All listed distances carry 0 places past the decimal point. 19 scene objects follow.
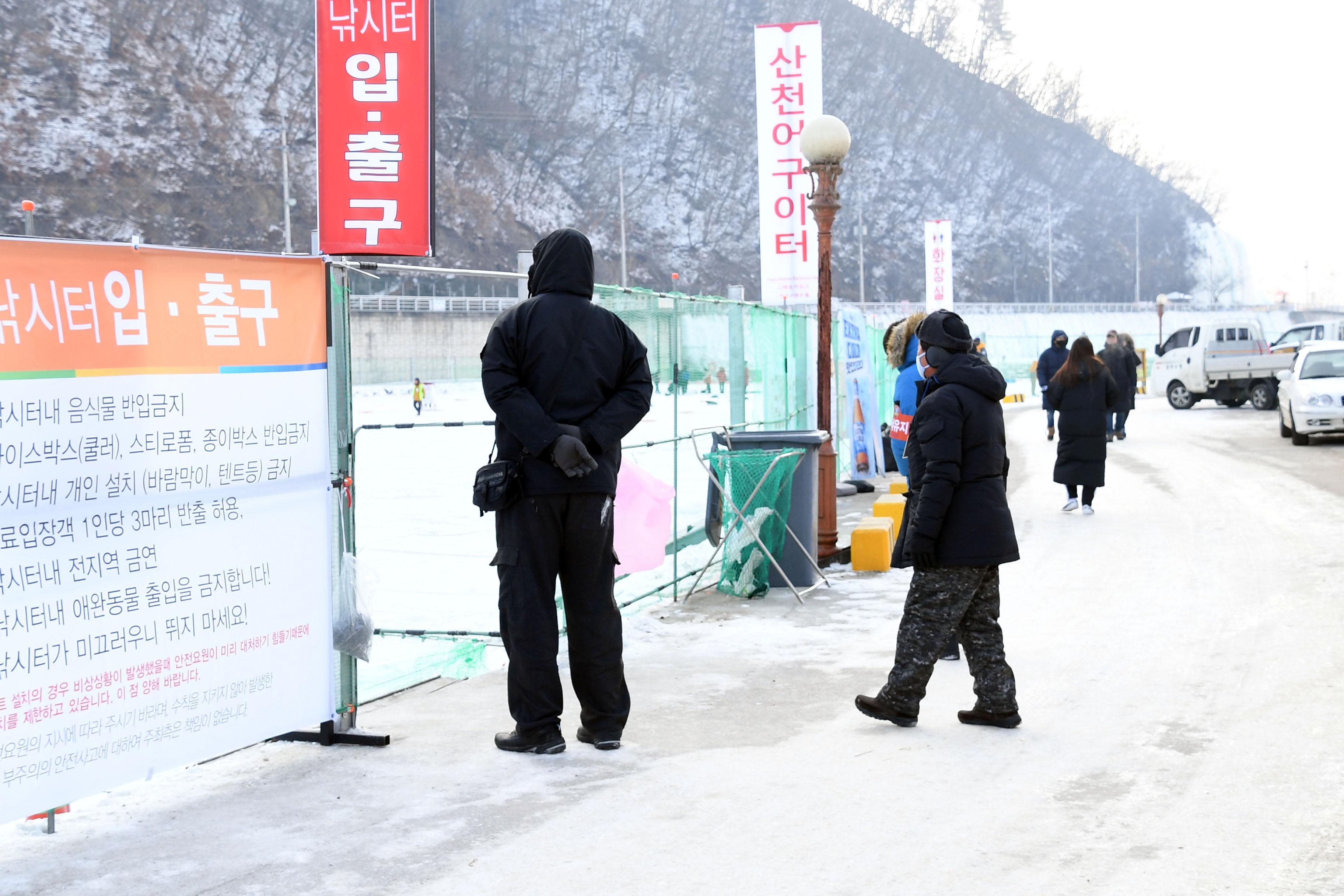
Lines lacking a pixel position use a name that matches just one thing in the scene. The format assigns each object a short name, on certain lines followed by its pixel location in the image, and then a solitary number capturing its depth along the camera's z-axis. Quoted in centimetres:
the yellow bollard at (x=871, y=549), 989
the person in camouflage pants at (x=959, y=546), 543
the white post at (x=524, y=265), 606
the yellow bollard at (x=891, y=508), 1107
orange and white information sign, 383
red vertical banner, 688
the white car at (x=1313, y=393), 2002
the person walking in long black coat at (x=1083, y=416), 1247
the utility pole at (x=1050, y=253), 11062
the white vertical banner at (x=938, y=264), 3275
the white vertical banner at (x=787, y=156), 1492
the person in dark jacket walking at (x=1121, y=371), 1819
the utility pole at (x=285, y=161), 6238
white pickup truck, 3033
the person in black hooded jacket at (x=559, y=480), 503
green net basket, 859
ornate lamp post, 1093
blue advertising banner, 1641
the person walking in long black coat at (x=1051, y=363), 1686
